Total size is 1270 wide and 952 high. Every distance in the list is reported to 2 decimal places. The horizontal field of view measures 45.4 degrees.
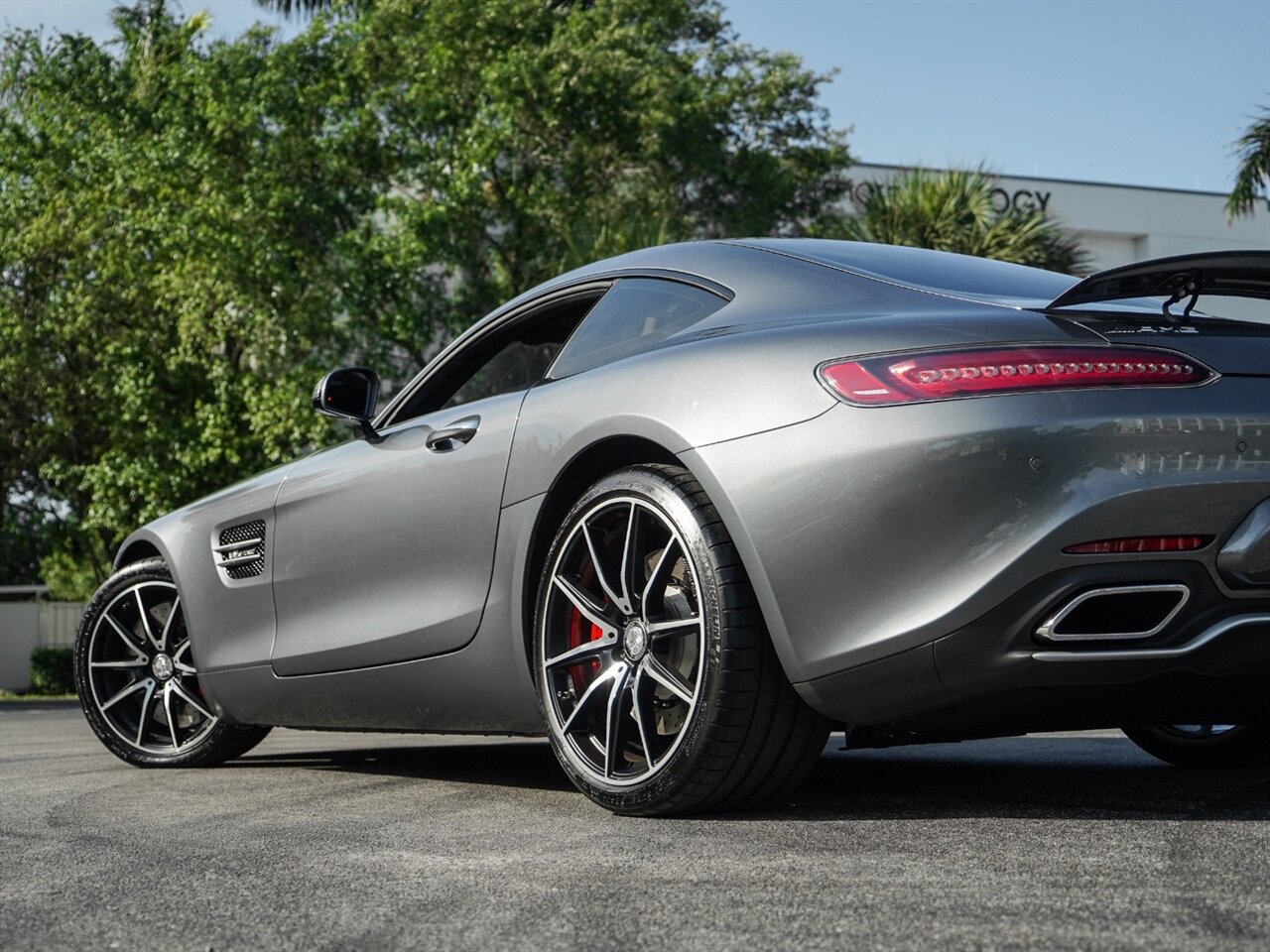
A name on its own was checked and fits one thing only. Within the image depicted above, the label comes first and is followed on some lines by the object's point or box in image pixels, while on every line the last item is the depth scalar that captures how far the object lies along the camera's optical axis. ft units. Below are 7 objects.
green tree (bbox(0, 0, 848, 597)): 70.79
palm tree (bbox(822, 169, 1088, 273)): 61.98
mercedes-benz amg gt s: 9.08
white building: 154.71
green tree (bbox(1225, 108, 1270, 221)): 58.18
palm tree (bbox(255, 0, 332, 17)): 116.98
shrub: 86.79
